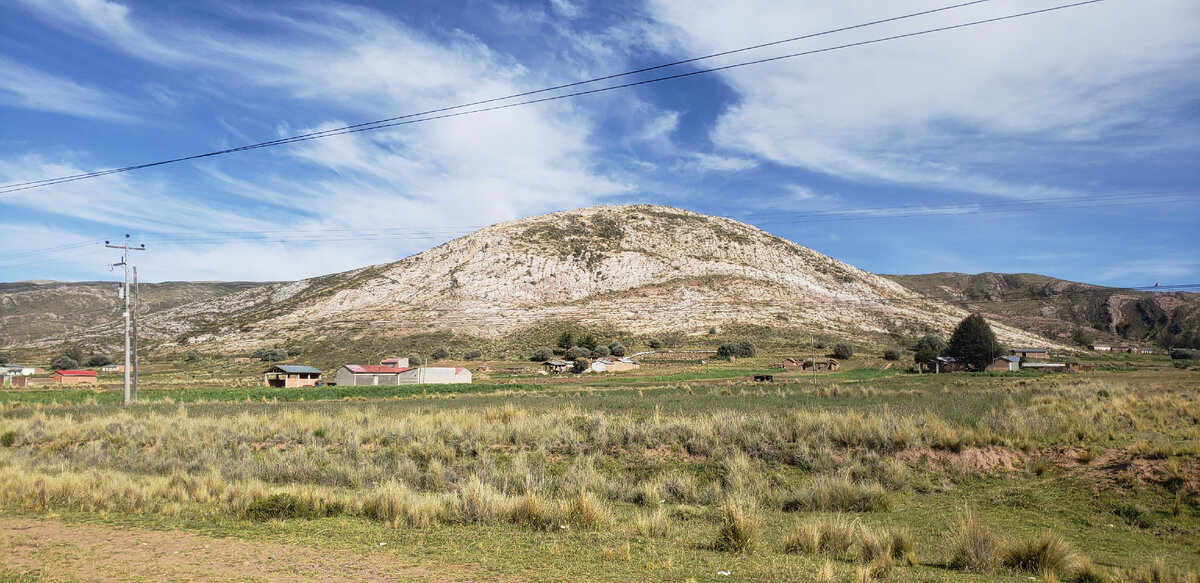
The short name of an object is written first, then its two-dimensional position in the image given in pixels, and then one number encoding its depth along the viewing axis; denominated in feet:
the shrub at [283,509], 41.11
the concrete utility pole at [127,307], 123.03
